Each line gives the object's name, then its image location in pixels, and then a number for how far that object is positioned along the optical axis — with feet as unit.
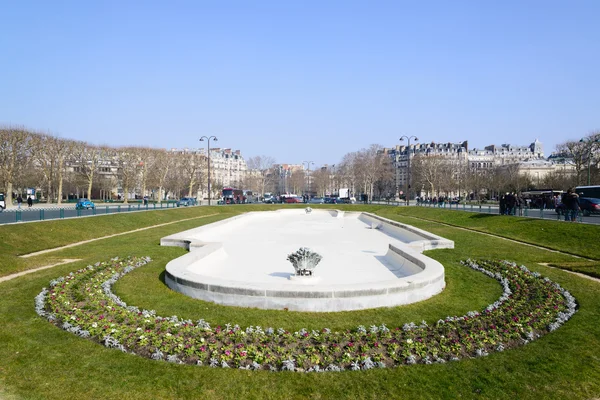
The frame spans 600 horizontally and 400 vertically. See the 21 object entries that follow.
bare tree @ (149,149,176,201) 253.24
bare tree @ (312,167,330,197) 440.04
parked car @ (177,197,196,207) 202.16
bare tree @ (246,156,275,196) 443.32
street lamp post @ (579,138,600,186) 204.44
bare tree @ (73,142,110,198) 225.97
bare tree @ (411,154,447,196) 300.40
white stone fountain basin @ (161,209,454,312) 31.22
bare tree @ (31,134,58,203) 188.55
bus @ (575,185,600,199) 133.59
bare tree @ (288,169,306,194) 470.39
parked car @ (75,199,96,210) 158.92
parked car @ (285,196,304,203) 242.17
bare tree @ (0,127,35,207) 170.81
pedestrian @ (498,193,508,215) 105.69
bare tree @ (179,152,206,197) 280.35
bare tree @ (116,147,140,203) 241.14
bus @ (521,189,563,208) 148.60
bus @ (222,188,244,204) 242.37
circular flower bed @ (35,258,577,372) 22.66
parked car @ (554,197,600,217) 111.04
